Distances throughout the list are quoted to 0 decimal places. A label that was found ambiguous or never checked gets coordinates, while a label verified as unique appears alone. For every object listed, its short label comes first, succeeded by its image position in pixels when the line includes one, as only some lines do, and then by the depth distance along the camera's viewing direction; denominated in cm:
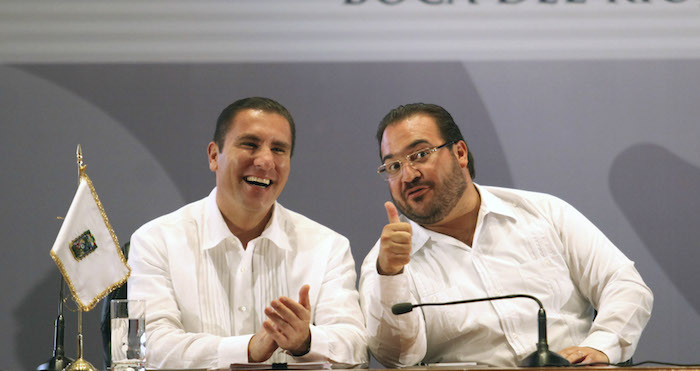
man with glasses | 609
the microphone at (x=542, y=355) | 487
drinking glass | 463
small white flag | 513
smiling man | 593
